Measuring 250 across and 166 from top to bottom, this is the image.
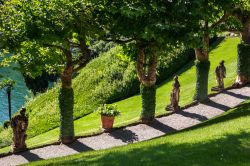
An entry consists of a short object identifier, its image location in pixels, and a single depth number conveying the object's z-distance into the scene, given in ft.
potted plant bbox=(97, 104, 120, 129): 95.45
